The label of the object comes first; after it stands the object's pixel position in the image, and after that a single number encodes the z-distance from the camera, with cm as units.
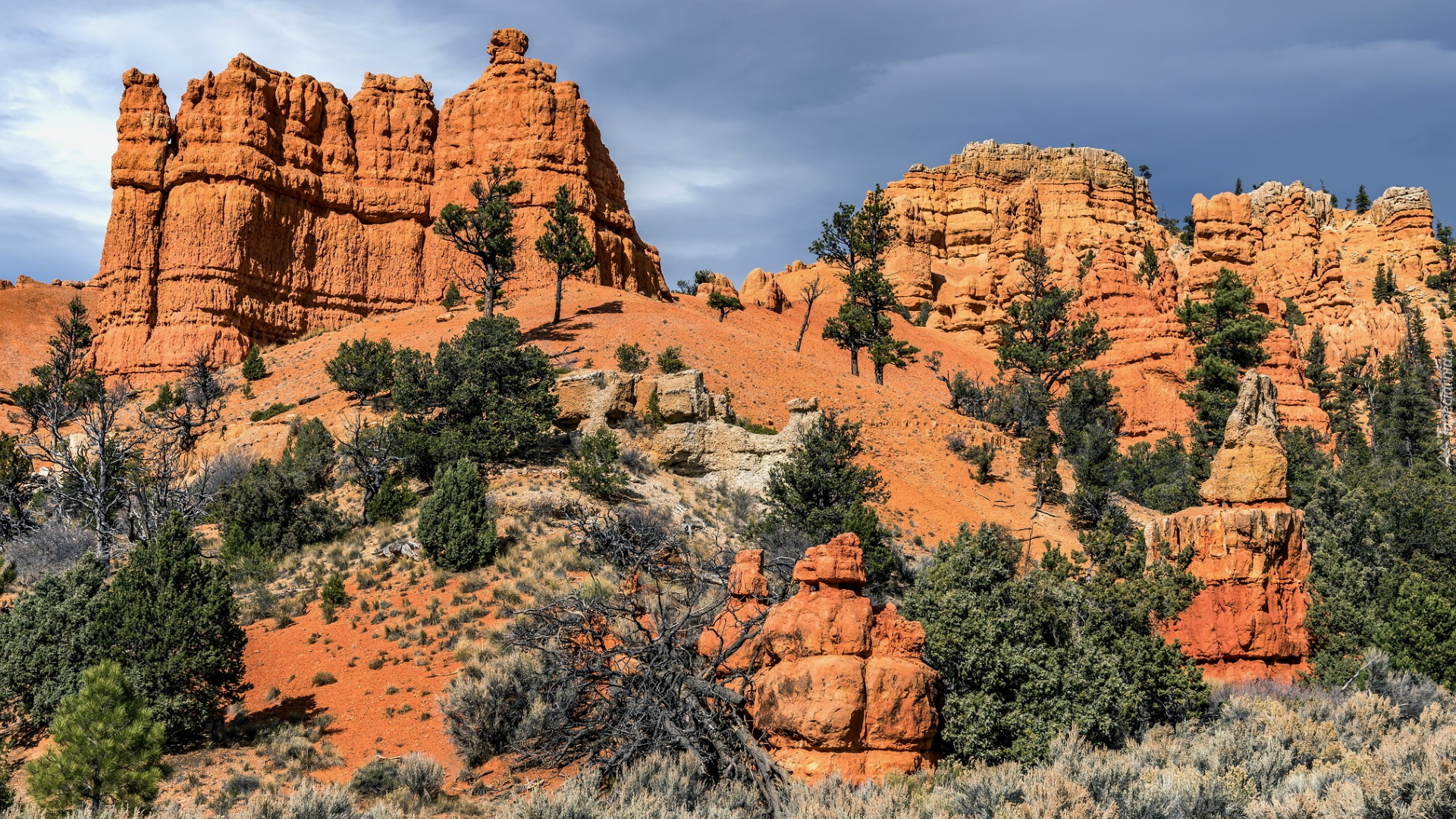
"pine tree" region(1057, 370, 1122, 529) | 3191
